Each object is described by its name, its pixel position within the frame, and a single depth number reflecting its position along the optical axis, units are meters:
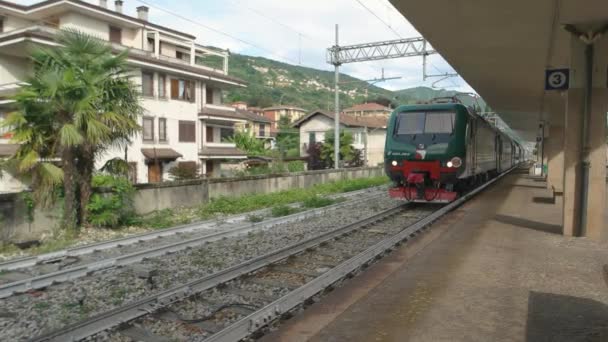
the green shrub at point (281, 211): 13.75
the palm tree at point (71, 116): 10.45
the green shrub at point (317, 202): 15.86
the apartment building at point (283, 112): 103.81
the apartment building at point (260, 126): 62.09
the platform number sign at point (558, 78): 8.77
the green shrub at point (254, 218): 12.60
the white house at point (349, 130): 50.31
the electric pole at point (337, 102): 25.61
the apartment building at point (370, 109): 77.69
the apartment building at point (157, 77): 25.42
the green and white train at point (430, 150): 12.92
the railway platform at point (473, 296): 4.30
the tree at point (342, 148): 41.53
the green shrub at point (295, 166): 29.18
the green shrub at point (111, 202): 11.29
